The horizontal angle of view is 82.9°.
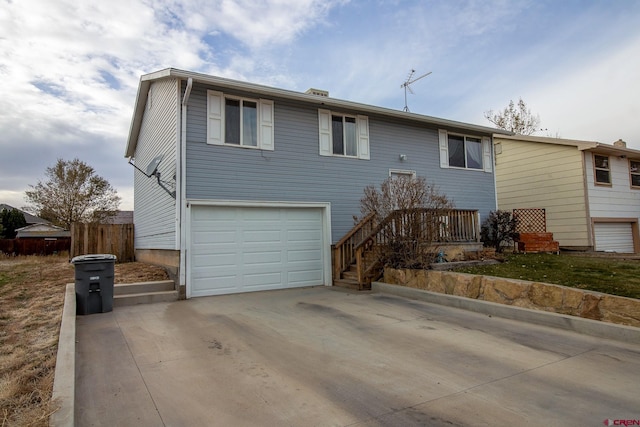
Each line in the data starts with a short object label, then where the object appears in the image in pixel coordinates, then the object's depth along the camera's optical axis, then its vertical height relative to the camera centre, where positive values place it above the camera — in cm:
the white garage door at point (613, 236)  1348 -32
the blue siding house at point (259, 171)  822 +167
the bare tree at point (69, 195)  2688 +331
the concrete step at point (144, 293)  719 -116
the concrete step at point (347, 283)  887 -126
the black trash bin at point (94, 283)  636 -80
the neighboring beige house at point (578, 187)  1320 +163
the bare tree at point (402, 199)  818 +79
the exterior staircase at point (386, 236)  812 -8
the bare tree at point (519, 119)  2223 +683
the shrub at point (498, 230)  1161 +2
